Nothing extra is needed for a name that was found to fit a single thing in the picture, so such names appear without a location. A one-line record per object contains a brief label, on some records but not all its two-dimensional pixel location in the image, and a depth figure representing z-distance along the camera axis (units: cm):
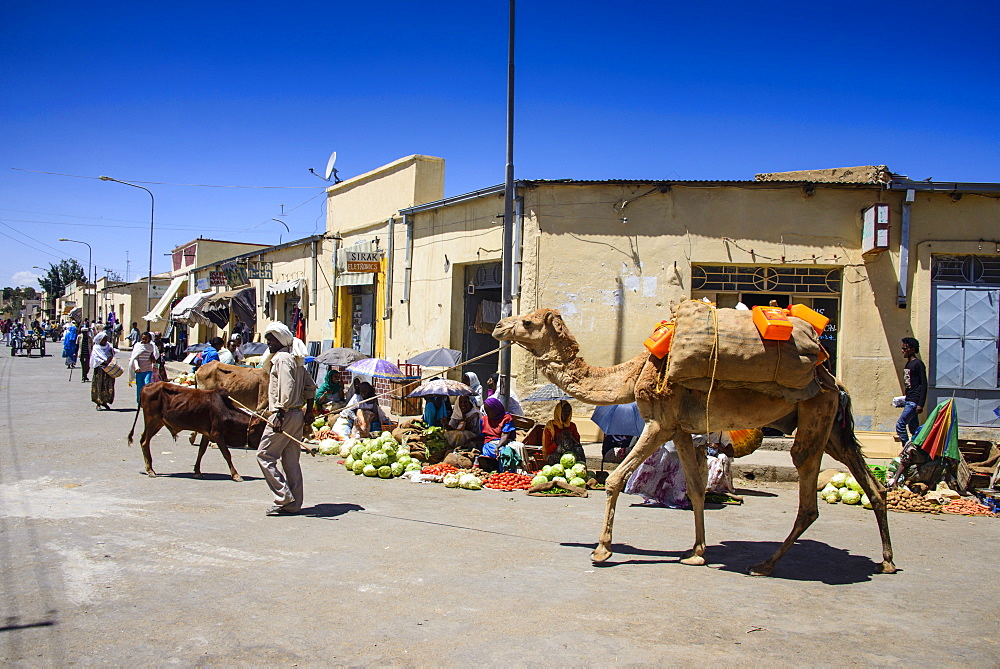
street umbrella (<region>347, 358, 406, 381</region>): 1369
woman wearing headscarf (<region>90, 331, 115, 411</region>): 1747
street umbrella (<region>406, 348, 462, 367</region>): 1397
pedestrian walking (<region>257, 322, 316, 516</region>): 813
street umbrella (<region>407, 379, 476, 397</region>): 1242
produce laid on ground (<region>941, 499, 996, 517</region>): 943
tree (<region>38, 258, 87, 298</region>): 10081
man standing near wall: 1115
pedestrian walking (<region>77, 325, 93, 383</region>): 2961
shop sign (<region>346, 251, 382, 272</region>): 1903
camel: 665
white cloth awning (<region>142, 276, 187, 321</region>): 4056
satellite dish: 2405
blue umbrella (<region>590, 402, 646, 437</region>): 1058
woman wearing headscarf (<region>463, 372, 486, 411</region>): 1260
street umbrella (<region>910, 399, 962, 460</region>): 980
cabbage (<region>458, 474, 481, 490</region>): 1031
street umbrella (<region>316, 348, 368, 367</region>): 1579
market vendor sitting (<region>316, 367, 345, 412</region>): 1631
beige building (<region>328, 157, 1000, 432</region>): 1345
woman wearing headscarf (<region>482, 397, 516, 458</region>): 1148
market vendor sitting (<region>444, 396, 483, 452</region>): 1197
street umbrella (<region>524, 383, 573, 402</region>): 1156
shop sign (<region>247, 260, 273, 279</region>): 2777
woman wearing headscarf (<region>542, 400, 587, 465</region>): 1092
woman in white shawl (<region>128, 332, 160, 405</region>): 1789
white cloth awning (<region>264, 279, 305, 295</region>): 2482
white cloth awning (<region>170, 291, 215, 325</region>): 3067
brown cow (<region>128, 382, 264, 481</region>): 1031
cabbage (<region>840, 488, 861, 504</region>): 982
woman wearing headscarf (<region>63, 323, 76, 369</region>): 3009
